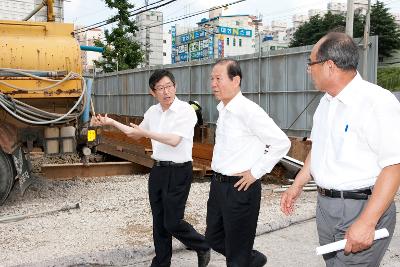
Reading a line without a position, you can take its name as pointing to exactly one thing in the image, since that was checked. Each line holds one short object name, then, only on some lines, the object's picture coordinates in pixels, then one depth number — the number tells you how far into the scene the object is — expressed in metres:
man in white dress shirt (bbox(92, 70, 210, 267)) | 3.95
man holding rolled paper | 2.18
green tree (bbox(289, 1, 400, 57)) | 50.25
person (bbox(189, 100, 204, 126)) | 14.71
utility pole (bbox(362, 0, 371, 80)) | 10.02
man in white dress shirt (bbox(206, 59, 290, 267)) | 3.32
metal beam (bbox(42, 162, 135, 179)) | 9.74
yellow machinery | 6.39
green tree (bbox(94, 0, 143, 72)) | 26.62
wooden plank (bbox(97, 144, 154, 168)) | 10.52
